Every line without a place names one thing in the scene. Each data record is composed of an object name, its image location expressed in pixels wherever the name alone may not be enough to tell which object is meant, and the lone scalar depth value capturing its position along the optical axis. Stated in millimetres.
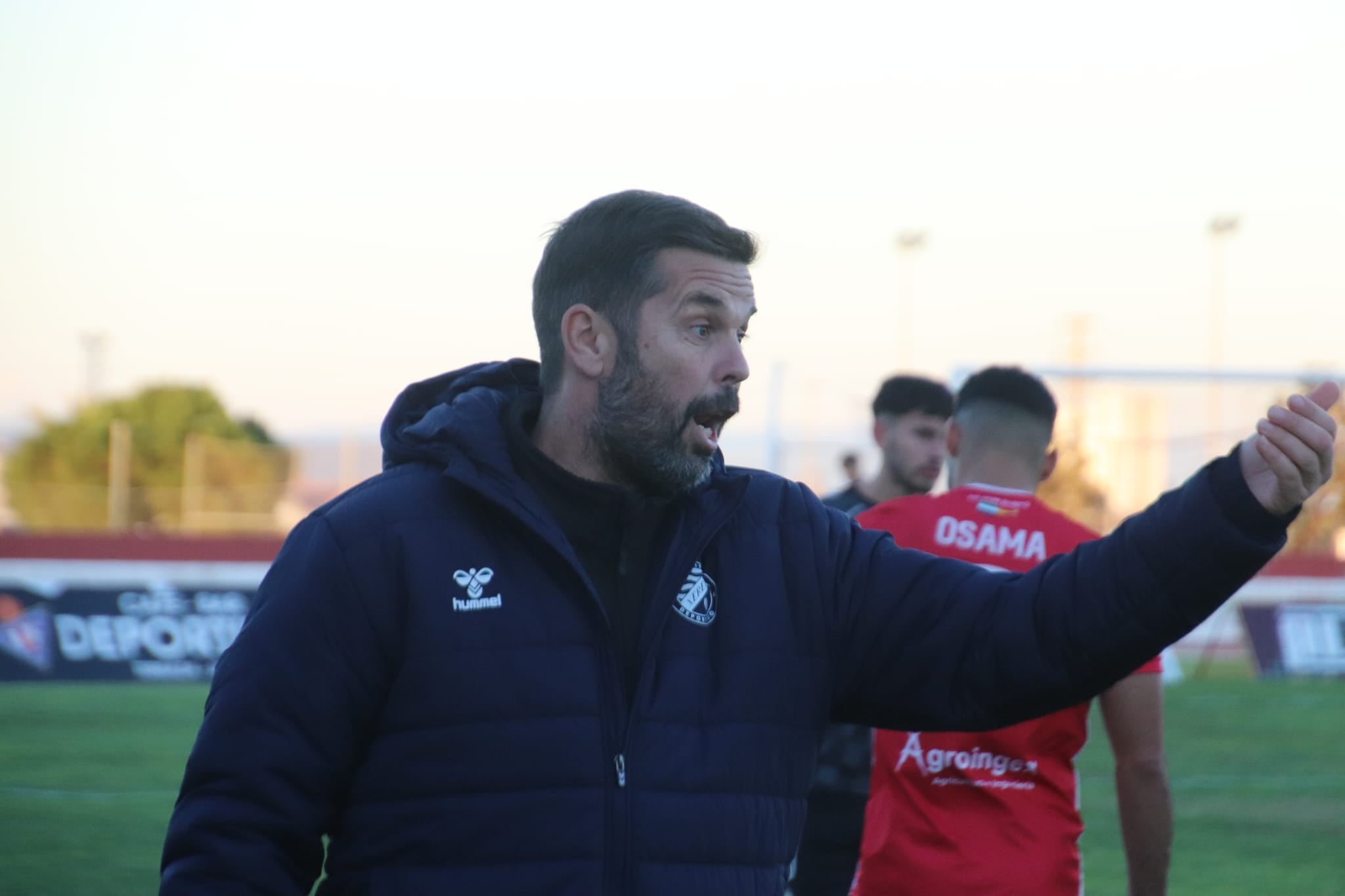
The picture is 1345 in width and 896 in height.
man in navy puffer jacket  4594
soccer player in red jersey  7371
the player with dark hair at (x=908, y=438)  12469
